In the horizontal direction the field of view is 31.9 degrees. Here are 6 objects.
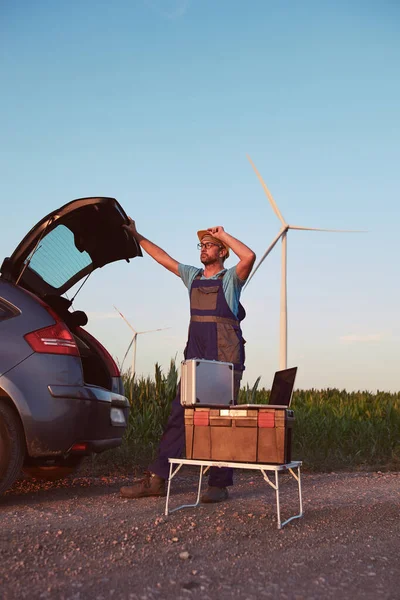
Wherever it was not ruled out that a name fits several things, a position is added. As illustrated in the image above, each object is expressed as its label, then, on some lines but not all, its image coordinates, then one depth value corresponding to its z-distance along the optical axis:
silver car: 4.90
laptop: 4.76
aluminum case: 4.80
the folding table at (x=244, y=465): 4.46
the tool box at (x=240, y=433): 4.55
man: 5.36
